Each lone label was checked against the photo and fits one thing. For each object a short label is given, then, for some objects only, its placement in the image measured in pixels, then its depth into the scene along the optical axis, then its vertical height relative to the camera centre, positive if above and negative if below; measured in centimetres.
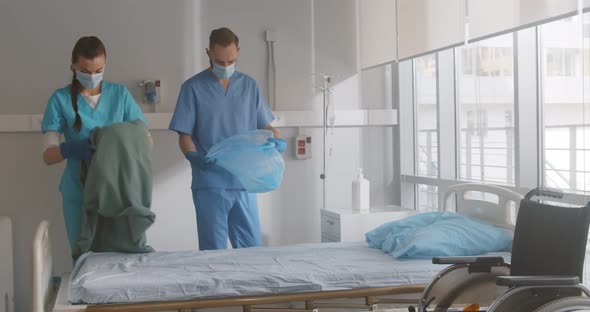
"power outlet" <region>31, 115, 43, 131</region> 448 +13
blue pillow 317 -46
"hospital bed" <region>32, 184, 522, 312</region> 270 -55
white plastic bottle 460 -37
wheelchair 217 -46
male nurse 386 +4
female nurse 360 +12
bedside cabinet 445 -53
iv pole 494 +15
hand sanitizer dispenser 463 +31
